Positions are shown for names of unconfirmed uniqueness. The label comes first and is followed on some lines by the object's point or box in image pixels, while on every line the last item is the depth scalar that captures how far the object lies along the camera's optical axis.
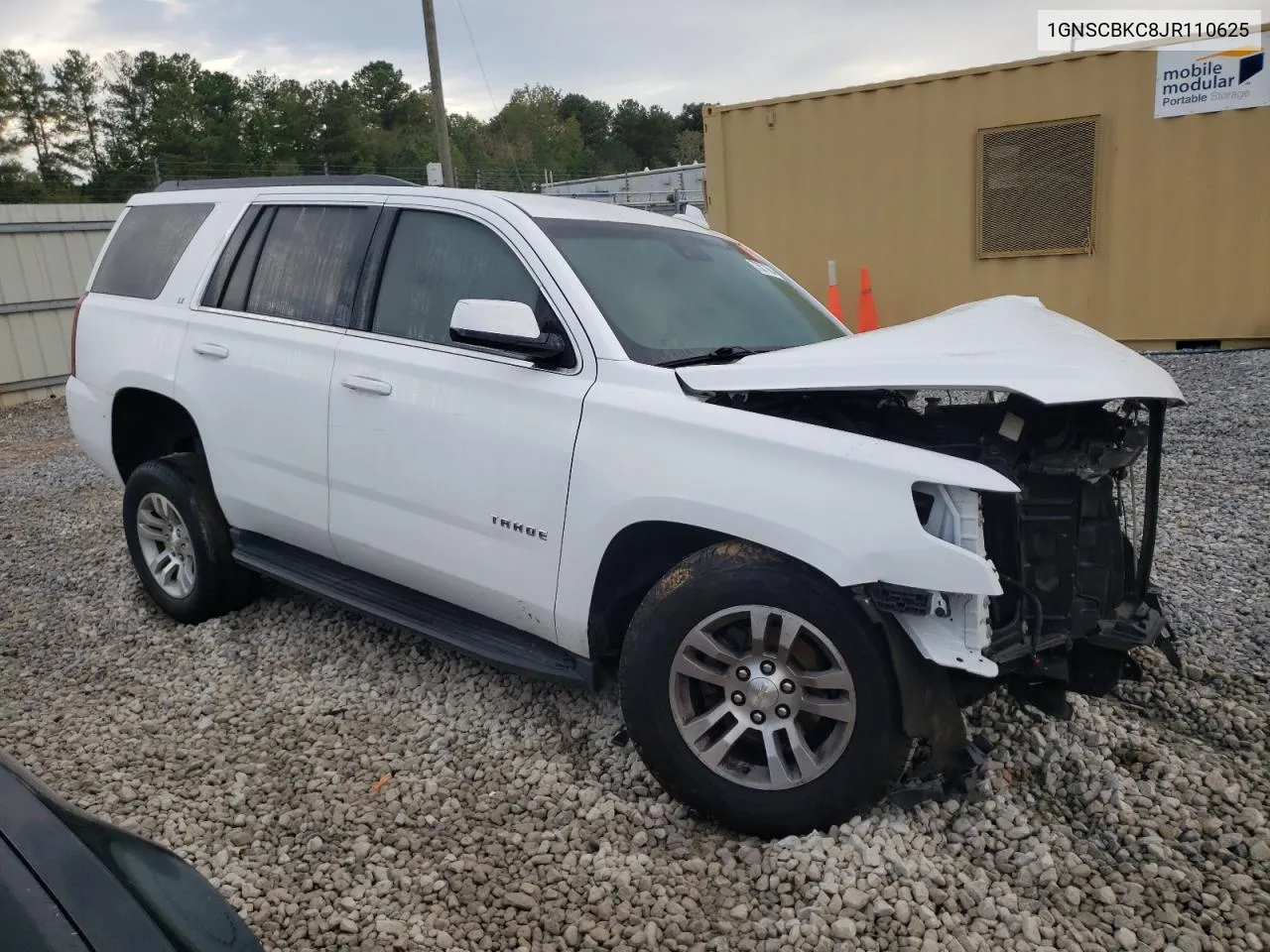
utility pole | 15.02
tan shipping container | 9.06
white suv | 2.56
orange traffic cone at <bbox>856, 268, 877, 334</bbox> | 9.69
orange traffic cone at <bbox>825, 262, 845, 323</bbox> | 9.80
